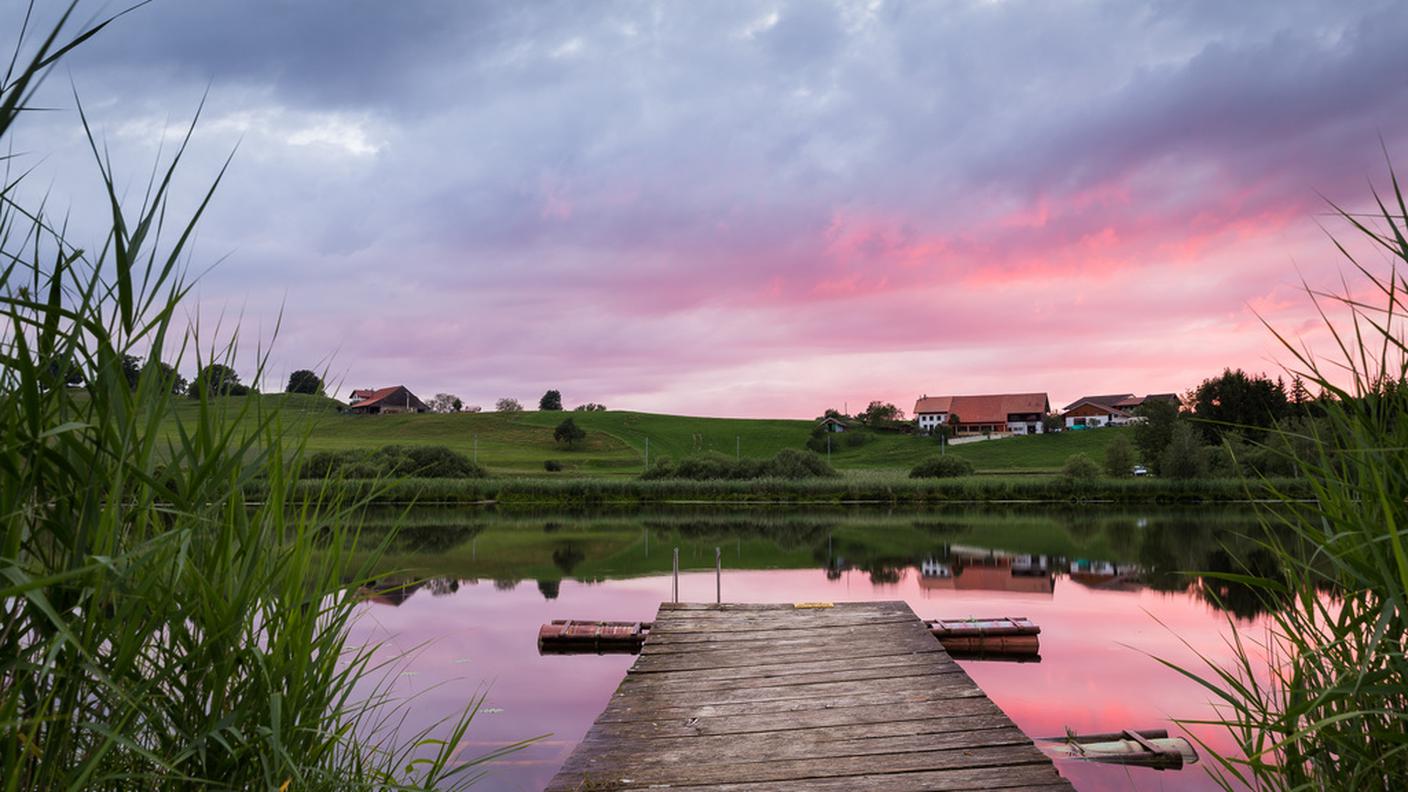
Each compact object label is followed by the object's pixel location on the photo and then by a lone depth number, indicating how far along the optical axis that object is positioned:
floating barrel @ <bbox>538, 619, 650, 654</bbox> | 11.59
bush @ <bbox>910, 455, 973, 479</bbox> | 49.34
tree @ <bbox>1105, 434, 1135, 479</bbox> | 45.75
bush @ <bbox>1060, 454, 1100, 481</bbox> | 42.78
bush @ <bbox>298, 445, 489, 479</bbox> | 46.22
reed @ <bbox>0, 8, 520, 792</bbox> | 1.62
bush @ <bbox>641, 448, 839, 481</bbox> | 49.25
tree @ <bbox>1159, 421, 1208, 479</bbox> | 42.28
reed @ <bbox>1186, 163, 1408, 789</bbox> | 2.20
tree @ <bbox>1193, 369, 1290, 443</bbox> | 54.25
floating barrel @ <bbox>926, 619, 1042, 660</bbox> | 11.12
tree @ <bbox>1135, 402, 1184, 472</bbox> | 46.68
